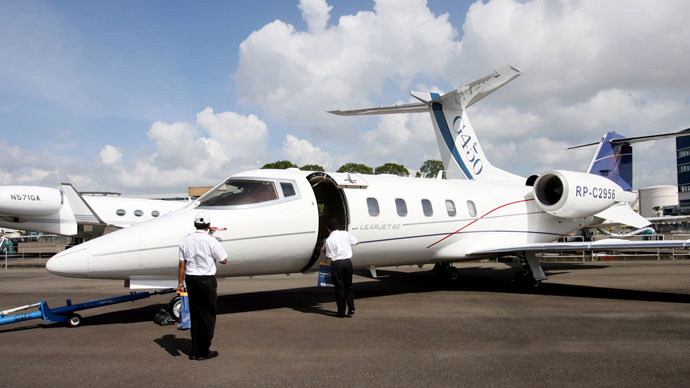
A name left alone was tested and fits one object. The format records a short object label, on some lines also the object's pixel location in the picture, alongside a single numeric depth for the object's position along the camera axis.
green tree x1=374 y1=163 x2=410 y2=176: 57.91
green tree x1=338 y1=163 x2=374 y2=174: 55.88
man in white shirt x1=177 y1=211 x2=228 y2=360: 5.32
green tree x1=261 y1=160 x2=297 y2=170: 54.09
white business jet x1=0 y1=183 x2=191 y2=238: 20.62
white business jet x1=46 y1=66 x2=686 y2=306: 6.81
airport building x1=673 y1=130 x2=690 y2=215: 107.06
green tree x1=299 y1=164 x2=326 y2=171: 50.78
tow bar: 6.59
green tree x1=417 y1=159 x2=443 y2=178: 70.12
